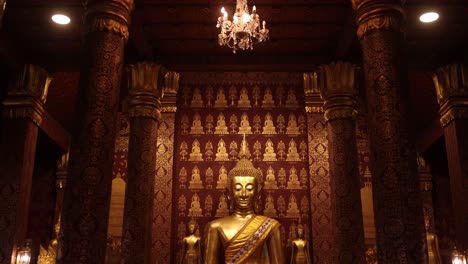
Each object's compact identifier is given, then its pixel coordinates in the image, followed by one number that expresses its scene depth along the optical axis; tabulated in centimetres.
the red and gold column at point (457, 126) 914
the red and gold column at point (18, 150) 884
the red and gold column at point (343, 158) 860
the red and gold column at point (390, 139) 510
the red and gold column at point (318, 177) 944
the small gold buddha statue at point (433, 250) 986
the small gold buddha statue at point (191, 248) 918
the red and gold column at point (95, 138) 517
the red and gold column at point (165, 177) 942
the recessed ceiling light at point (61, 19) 859
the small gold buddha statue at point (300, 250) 920
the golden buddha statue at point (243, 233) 905
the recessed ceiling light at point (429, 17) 848
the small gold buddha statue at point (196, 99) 1041
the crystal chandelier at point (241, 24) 702
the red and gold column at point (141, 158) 865
